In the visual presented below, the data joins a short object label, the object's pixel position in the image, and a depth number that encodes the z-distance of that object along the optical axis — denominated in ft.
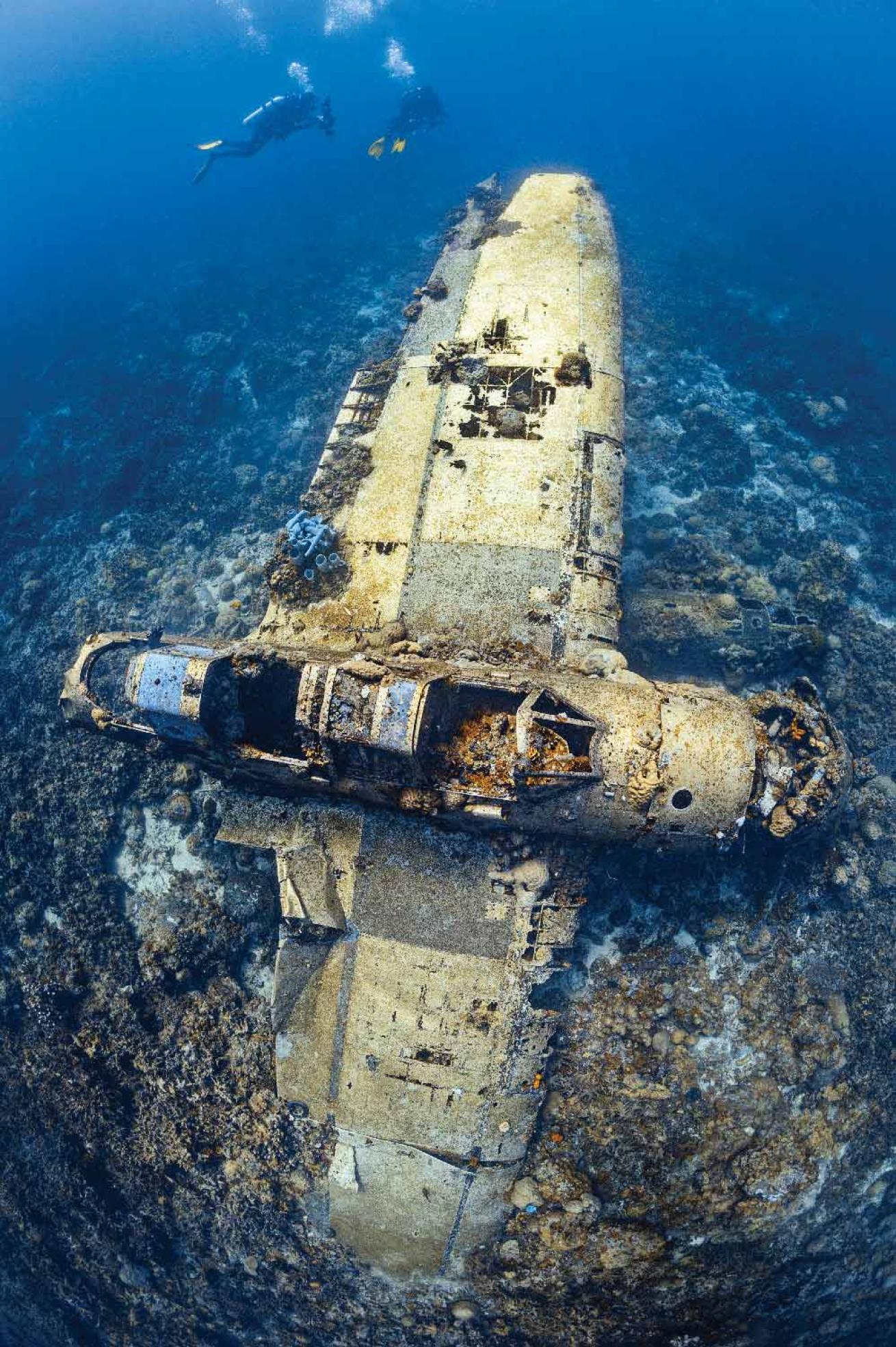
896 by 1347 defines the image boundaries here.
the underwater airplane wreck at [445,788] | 30.60
